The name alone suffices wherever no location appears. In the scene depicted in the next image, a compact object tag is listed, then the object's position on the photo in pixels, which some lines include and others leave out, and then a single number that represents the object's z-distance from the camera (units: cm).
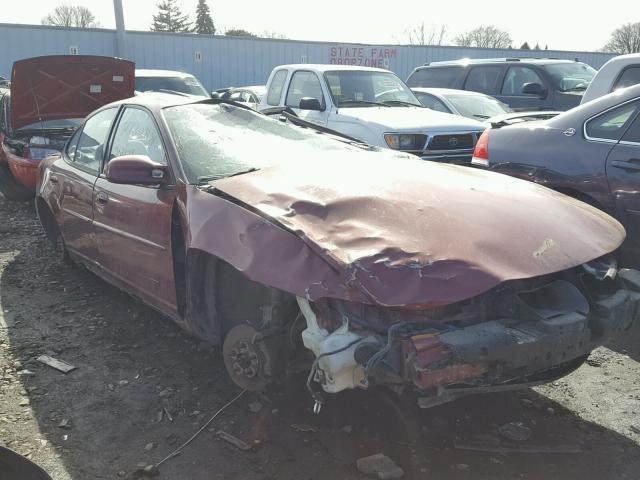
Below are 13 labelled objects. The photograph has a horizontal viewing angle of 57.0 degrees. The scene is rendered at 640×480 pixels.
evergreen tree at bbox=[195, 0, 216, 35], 6016
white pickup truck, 718
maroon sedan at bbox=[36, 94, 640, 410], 236
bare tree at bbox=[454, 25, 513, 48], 6016
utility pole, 1802
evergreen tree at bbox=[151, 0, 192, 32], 5947
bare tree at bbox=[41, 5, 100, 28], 5872
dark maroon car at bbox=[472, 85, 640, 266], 414
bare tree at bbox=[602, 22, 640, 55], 4778
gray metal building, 1923
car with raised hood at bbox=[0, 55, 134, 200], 694
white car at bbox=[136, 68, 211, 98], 1151
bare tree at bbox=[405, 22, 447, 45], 6159
